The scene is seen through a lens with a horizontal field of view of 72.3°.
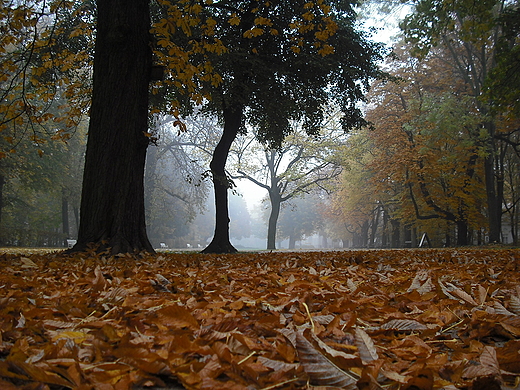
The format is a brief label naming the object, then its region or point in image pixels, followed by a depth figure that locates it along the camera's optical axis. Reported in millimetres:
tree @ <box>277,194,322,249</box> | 52688
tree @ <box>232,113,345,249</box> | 23625
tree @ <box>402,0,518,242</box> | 8586
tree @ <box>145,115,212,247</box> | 25594
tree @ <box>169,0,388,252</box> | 8664
